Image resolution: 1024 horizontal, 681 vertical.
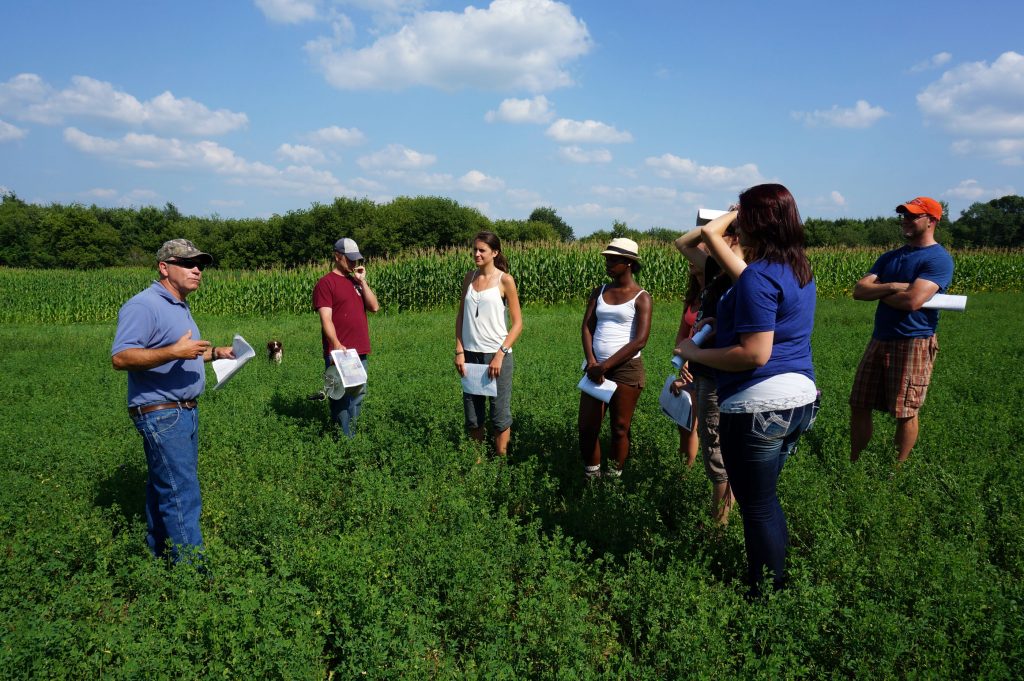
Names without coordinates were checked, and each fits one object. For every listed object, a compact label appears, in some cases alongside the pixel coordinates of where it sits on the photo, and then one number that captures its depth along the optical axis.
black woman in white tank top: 5.24
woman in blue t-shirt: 3.13
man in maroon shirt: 6.28
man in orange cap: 5.09
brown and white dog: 6.53
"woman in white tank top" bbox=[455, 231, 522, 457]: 5.89
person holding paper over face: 4.22
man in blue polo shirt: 3.83
